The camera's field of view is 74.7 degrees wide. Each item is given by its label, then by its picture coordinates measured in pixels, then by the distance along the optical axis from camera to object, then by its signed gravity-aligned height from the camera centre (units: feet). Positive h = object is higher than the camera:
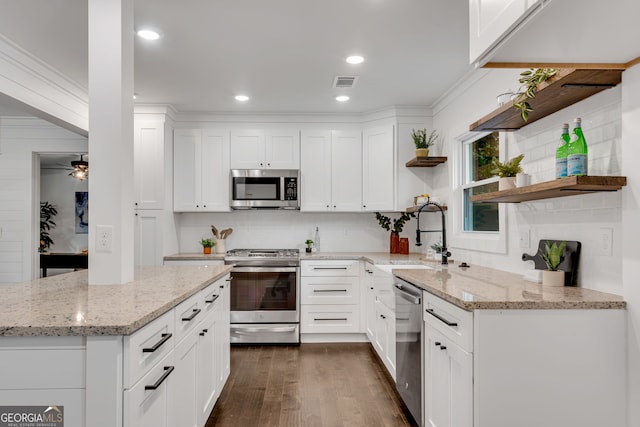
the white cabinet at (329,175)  15.66 +1.49
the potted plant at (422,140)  13.82 +2.57
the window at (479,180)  10.82 +0.96
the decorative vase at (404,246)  15.72 -1.16
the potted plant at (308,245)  15.88 -1.14
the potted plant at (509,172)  8.05 +0.84
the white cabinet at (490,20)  4.14 +2.10
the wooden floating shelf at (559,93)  5.86 +1.92
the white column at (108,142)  6.88 +1.20
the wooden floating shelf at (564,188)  5.62 +0.40
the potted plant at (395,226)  15.83 -0.41
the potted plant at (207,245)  15.53 -1.11
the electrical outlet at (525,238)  8.64 -0.47
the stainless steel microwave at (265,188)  15.38 +0.99
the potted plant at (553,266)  6.88 -0.86
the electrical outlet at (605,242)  6.30 -0.41
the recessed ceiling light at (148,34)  9.14 +3.99
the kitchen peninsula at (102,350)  4.07 -1.43
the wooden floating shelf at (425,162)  13.62 +1.78
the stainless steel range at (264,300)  14.12 -2.87
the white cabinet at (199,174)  15.47 +1.52
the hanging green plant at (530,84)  6.48 +2.09
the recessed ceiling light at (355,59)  10.51 +3.96
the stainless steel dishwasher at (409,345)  7.89 -2.64
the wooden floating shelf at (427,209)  13.64 +0.21
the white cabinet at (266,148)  15.60 +2.50
